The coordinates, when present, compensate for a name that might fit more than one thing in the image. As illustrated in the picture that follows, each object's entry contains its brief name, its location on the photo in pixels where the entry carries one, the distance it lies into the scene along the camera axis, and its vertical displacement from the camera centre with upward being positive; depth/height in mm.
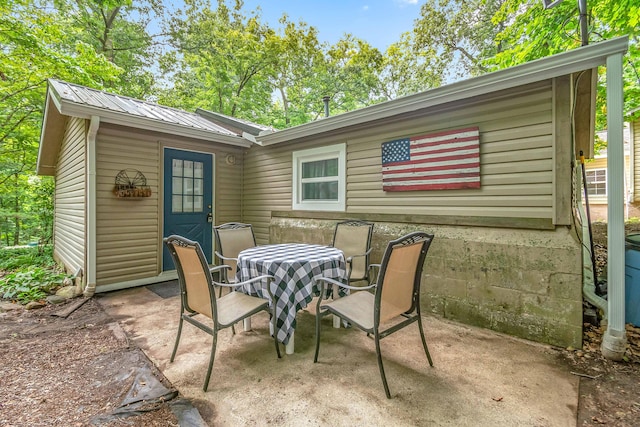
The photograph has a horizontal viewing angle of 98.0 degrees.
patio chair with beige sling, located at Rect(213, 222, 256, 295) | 3336 -342
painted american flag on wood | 3020 +635
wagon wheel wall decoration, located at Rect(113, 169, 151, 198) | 4107 +444
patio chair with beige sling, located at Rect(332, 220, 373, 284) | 3346 -379
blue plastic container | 2557 -631
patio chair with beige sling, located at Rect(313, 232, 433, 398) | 1828 -577
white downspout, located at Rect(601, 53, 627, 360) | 2158 +15
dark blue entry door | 4723 +305
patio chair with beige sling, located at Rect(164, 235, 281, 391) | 1928 -624
